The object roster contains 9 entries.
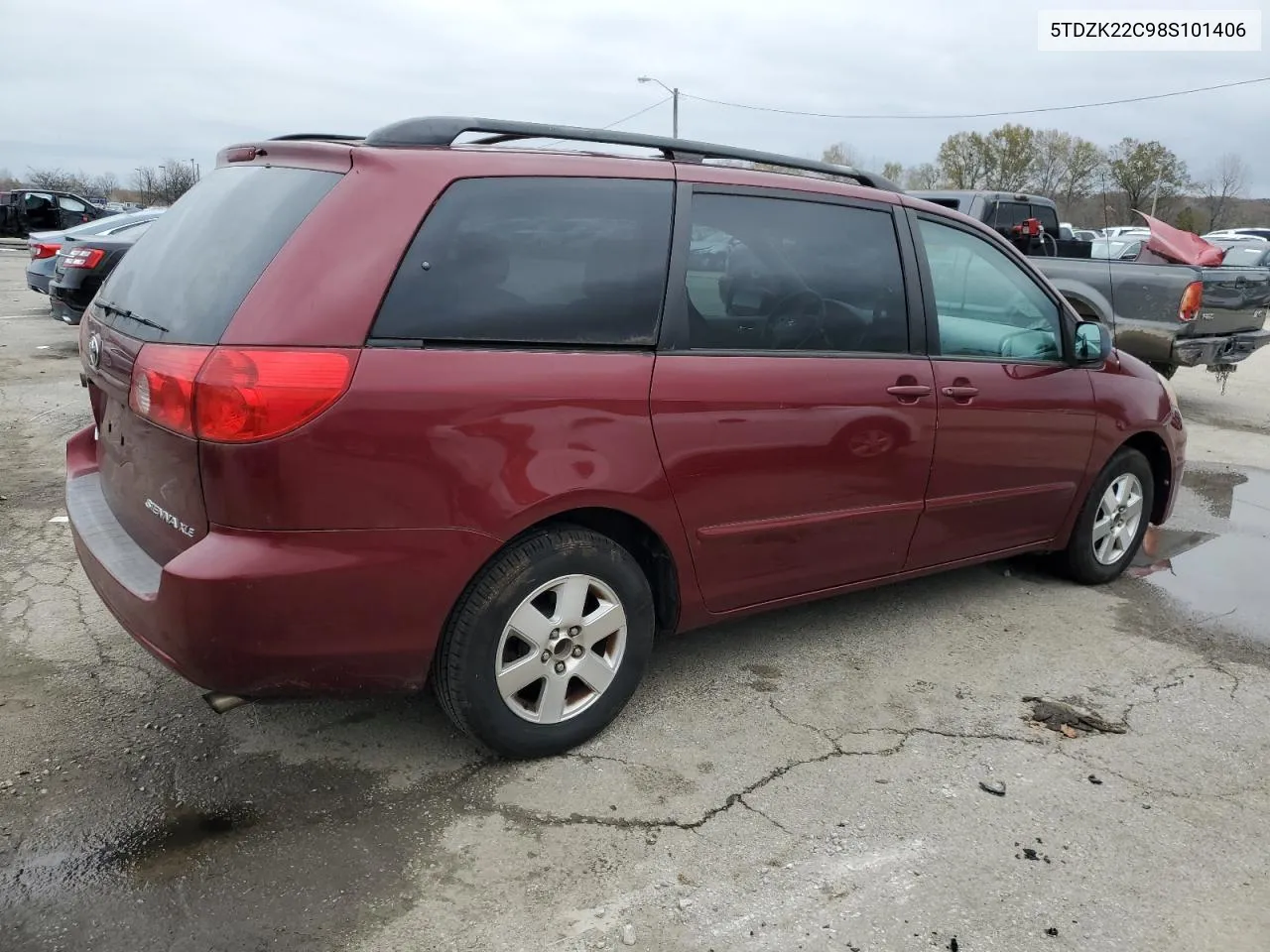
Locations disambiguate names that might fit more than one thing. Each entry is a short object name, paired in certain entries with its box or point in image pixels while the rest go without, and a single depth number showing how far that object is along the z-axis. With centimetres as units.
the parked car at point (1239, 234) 2980
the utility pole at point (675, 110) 3671
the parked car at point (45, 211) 2792
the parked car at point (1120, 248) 1105
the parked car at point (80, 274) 996
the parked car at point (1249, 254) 1850
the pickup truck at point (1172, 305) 888
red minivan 250
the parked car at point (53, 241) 1227
